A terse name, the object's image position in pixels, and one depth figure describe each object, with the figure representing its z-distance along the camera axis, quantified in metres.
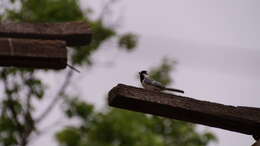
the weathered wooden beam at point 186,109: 11.94
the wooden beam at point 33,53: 13.52
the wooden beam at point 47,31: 14.53
